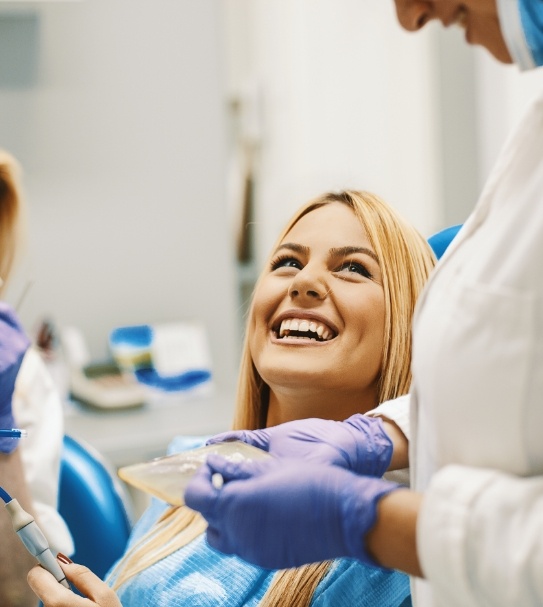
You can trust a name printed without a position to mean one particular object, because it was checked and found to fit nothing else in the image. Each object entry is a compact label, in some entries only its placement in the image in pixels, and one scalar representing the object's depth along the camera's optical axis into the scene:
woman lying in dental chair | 1.20
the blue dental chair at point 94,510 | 1.62
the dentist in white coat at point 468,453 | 0.67
